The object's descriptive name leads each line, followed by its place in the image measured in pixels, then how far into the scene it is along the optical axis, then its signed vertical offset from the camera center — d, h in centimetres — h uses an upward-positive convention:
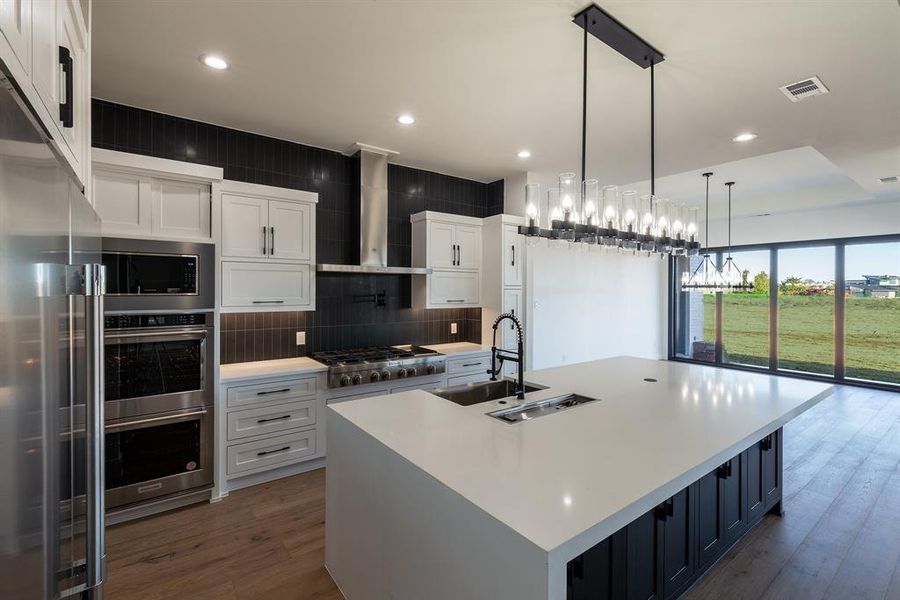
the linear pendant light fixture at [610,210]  219 +53
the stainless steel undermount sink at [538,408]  216 -62
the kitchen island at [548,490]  119 -62
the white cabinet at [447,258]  438 +41
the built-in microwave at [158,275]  262 +14
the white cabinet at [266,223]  331 +61
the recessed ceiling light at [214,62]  248 +141
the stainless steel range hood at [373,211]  403 +83
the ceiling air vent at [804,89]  266 +136
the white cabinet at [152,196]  268 +67
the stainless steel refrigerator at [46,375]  62 -15
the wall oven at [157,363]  262 -44
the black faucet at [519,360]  241 -40
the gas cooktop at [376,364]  347 -59
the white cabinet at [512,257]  459 +43
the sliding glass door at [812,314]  634 -28
